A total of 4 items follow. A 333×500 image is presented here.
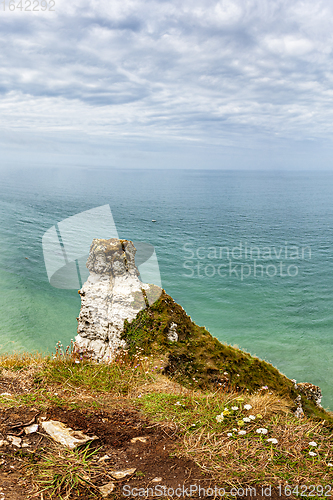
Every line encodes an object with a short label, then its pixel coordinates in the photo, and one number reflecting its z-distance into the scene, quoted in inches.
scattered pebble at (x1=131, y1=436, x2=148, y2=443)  180.4
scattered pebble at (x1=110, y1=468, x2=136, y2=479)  154.3
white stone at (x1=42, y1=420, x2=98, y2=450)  173.8
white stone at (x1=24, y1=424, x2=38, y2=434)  181.2
